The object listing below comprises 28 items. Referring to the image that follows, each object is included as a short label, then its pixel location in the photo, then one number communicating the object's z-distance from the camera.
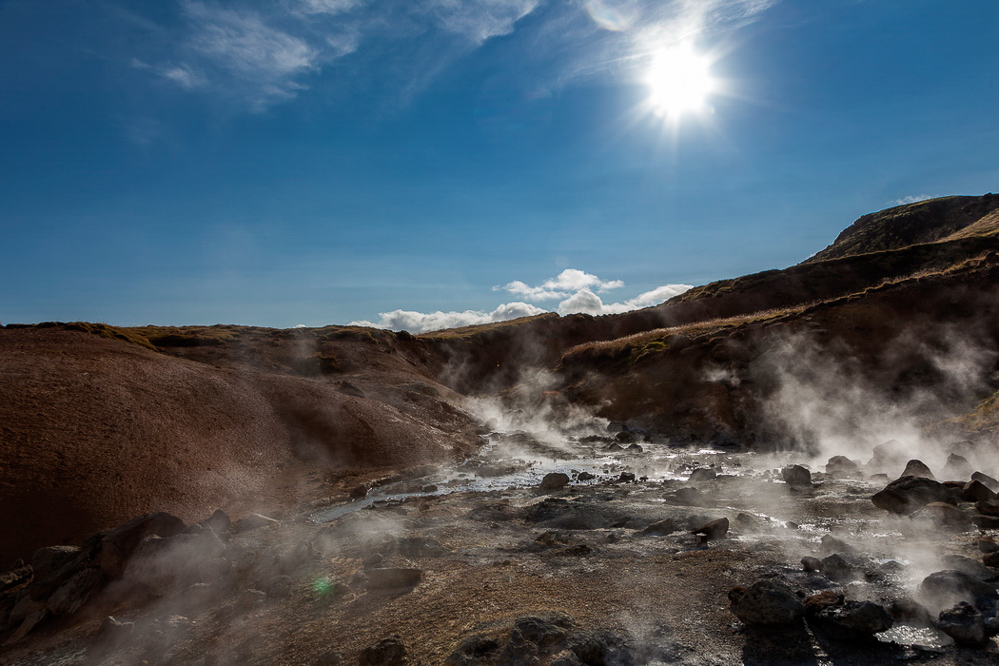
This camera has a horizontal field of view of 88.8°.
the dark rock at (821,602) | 6.38
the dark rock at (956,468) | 12.04
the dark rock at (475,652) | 5.96
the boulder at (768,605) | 6.26
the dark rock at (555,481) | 15.40
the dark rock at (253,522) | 12.59
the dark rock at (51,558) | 9.46
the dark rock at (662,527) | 10.35
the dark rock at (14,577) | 9.39
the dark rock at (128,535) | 9.38
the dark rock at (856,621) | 5.93
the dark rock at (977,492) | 9.77
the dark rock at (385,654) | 6.07
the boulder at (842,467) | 14.23
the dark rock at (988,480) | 10.62
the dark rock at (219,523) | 11.64
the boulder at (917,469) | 11.50
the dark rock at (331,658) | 6.32
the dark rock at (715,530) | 9.71
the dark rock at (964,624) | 5.57
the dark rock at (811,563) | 7.76
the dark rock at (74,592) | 8.45
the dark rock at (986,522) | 8.67
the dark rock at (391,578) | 8.32
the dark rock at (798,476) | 13.32
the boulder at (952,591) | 6.29
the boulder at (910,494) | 10.00
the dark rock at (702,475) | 15.18
